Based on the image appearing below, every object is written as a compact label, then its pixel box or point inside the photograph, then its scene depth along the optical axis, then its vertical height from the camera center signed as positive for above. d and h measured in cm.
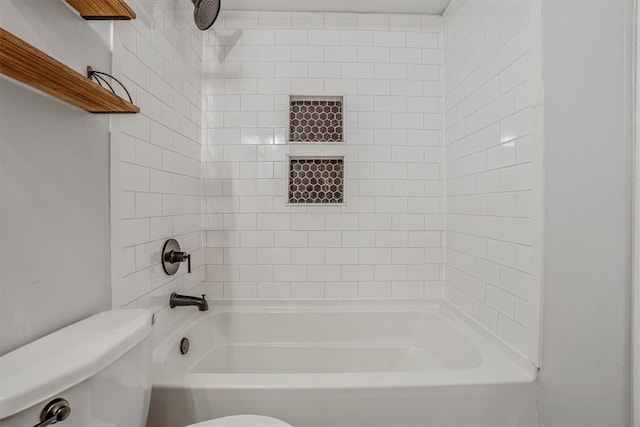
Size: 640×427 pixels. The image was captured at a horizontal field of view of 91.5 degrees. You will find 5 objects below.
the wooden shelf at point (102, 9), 87 +57
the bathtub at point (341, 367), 108 -69
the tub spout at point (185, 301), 148 -45
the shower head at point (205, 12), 147 +94
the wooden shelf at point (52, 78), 60 +30
